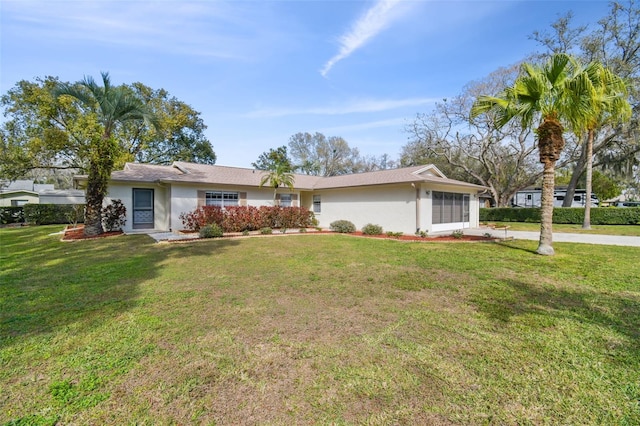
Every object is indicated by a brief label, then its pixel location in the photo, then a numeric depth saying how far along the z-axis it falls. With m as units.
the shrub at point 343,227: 15.64
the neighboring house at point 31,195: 21.64
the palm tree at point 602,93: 7.44
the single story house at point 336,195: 13.66
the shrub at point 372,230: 14.41
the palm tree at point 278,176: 15.56
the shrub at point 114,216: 13.65
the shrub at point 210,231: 12.48
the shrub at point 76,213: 18.69
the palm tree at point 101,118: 11.84
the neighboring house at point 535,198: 39.97
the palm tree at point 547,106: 7.70
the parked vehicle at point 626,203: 37.32
